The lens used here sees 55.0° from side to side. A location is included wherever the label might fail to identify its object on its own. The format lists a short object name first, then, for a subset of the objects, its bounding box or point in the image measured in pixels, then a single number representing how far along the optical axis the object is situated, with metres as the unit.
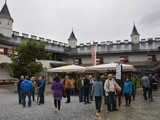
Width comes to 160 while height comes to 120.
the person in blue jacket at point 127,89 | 8.34
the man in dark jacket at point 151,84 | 10.09
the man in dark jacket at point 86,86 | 9.54
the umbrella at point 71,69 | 12.94
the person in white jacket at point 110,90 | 7.32
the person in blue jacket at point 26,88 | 8.70
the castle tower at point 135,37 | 41.01
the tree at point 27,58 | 16.20
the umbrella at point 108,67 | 10.78
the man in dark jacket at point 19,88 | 9.63
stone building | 31.34
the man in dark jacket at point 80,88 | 10.04
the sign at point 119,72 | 8.10
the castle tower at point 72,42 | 45.86
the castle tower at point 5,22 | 30.77
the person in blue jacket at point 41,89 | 9.45
